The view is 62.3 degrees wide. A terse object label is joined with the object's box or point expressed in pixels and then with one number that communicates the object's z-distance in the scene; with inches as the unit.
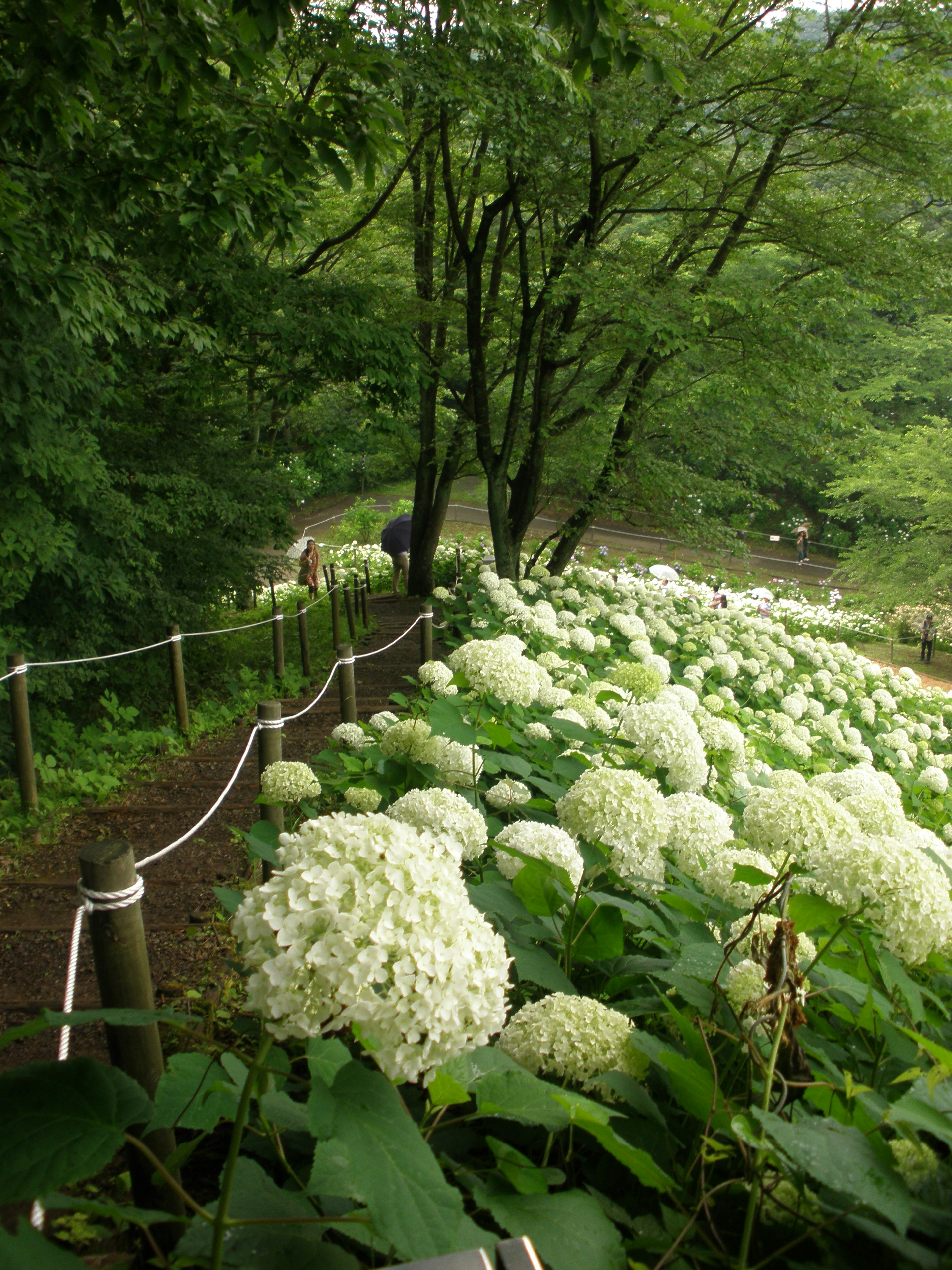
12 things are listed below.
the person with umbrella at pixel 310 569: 536.7
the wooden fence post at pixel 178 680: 253.9
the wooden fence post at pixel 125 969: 57.7
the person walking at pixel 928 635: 773.3
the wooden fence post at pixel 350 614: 441.7
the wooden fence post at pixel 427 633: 218.5
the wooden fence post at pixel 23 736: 191.3
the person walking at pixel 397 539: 675.4
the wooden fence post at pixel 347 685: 163.9
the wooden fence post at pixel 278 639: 311.4
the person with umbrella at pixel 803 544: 1111.8
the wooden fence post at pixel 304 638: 350.9
